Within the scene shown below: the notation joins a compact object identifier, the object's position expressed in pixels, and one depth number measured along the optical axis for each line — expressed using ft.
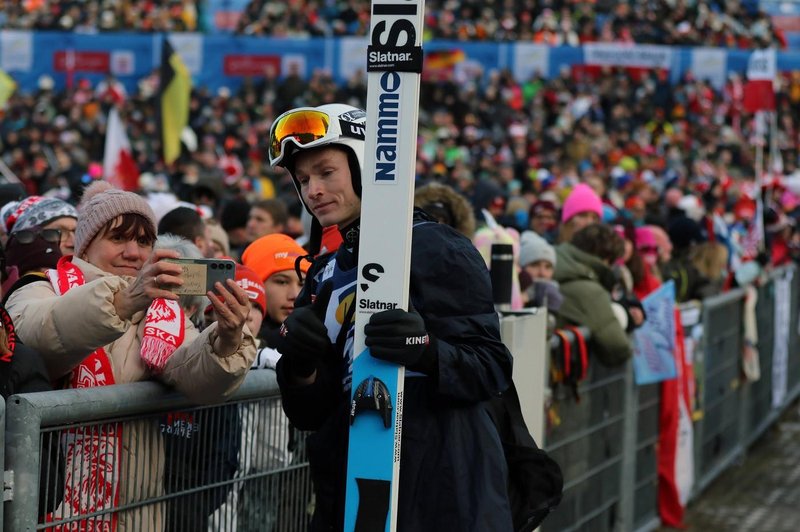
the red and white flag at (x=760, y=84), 52.21
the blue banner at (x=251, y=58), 99.60
